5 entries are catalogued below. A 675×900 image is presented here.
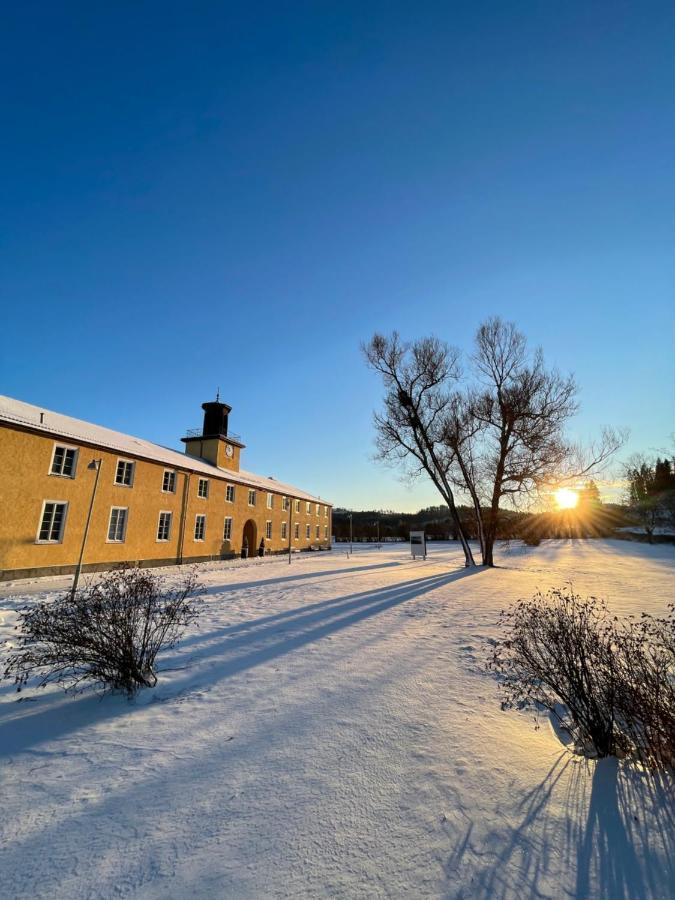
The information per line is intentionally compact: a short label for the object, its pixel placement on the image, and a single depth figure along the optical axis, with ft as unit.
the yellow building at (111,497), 49.80
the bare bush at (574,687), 11.93
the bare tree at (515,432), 66.23
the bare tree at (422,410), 75.20
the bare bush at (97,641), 15.17
